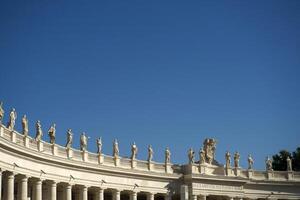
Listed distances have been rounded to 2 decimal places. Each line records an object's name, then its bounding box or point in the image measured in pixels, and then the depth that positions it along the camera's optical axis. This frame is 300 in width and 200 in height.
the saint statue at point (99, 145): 87.44
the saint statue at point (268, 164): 111.62
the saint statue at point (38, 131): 74.19
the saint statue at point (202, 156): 102.94
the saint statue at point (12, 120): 67.12
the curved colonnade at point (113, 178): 68.94
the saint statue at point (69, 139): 81.12
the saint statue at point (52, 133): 77.38
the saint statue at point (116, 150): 90.19
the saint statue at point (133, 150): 93.38
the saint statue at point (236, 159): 107.56
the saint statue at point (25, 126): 70.75
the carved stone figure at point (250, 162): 110.13
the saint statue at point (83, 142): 84.49
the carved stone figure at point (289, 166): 112.81
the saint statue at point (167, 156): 99.20
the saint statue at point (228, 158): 106.56
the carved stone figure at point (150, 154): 96.52
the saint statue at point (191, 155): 101.94
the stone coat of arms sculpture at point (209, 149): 105.06
